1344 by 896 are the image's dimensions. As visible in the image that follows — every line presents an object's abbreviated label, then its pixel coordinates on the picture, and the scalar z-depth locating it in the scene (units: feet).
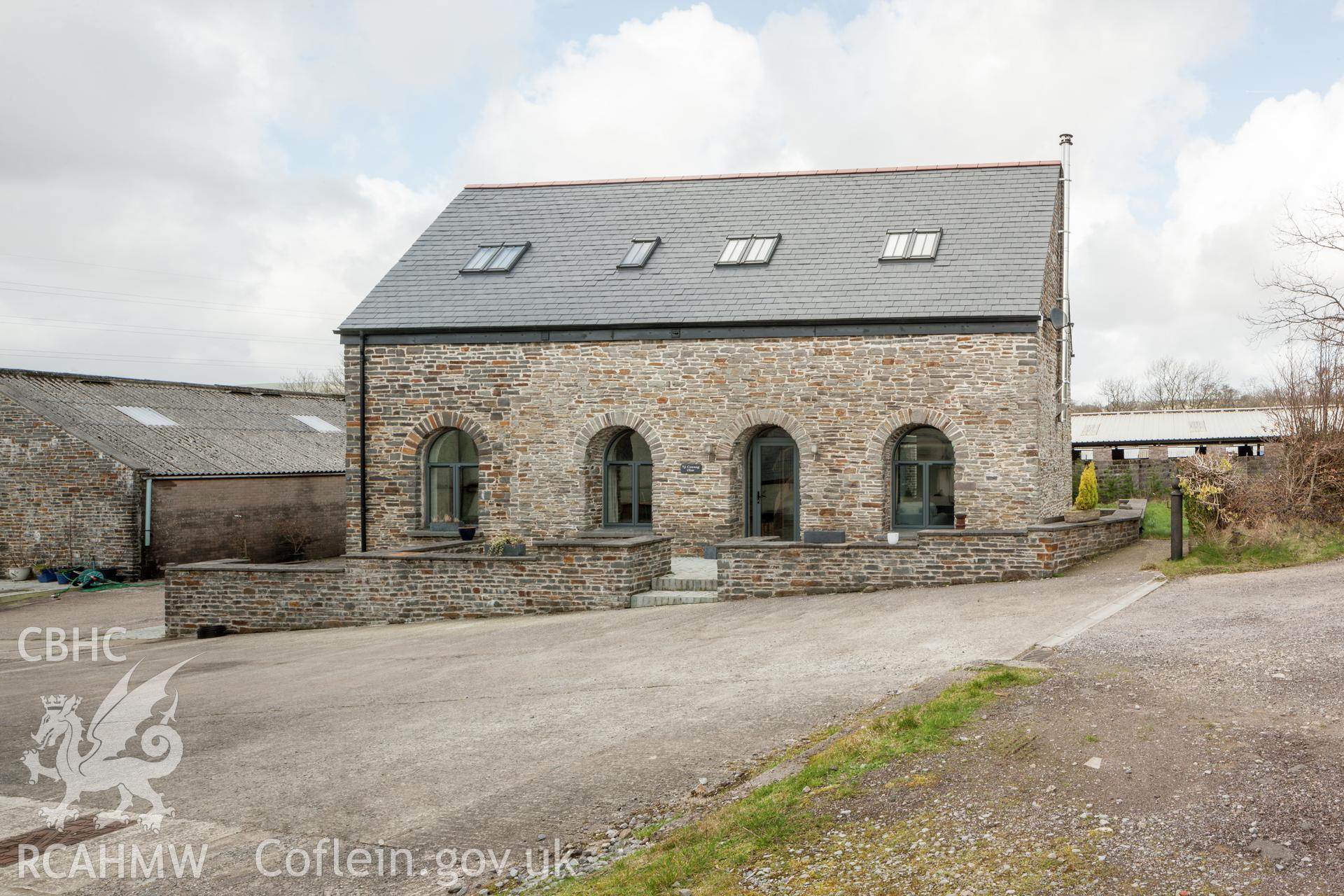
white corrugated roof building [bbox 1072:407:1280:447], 125.08
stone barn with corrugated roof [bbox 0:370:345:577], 80.23
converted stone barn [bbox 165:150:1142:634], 53.57
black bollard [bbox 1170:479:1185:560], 48.73
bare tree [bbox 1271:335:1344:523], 51.55
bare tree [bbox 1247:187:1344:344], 72.13
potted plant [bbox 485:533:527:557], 56.13
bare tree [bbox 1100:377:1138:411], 256.73
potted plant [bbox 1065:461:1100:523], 78.02
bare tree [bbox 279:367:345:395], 228.02
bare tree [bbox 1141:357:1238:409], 236.22
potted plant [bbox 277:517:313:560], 90.89
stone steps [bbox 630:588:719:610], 50.96
